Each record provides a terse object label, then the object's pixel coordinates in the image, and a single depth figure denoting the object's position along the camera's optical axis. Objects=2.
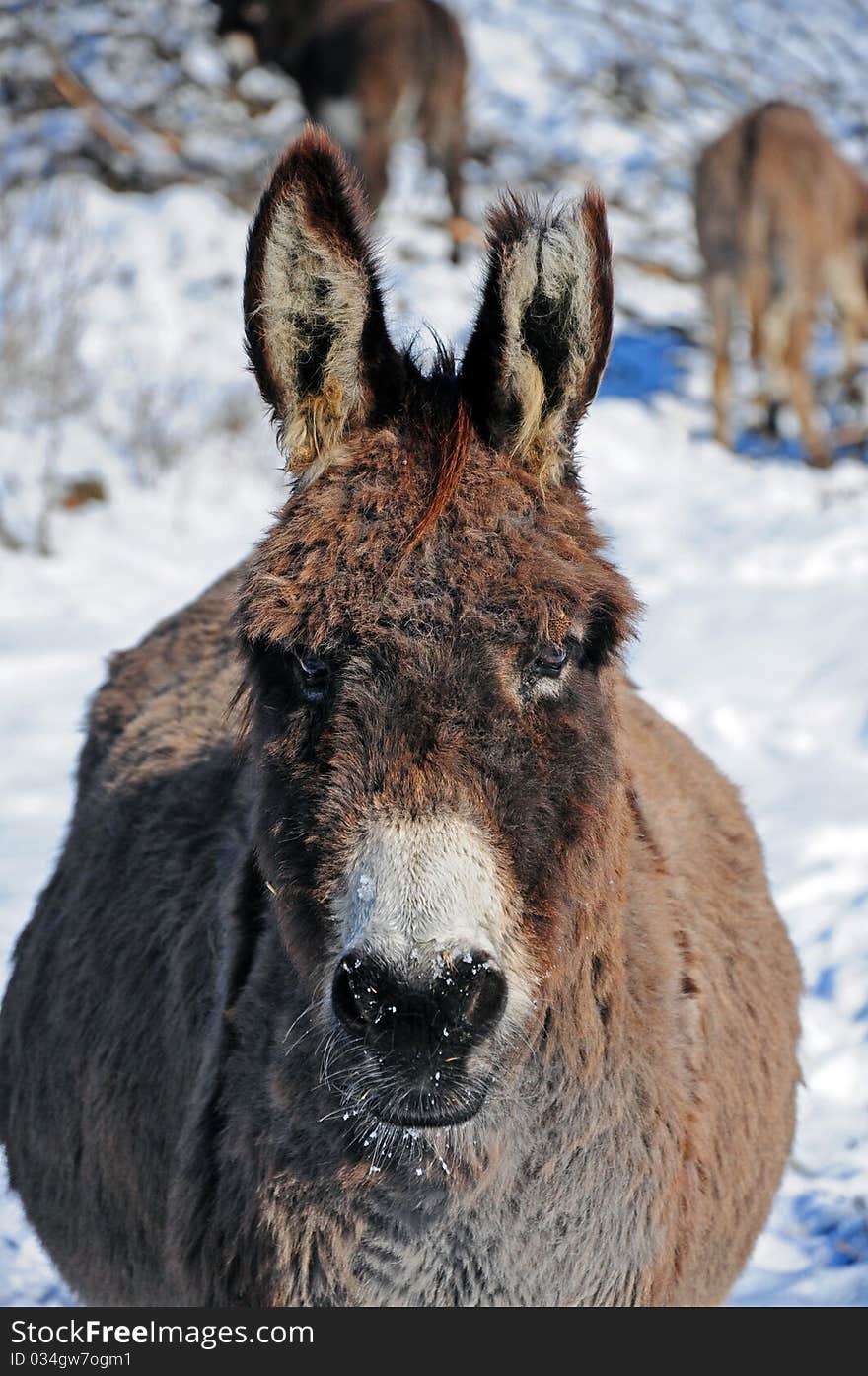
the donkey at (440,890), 4.36
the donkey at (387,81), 31.20
